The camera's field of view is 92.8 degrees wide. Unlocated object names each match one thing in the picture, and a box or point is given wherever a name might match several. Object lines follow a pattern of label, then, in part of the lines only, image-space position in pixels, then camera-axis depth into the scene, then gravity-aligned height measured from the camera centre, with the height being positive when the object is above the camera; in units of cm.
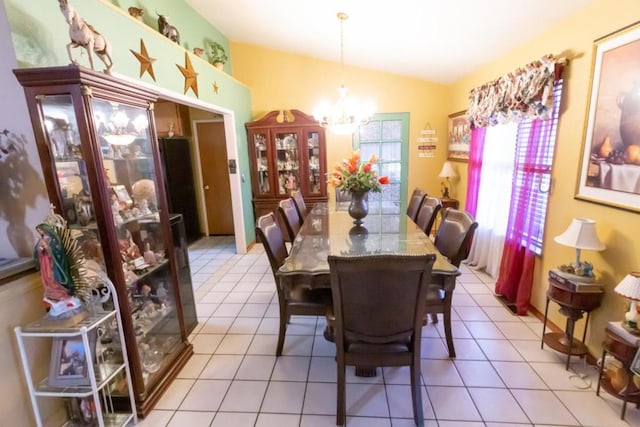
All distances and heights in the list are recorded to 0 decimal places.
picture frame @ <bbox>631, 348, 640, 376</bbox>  145 -104
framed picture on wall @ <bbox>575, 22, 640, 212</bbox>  163 +10
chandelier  292 +37
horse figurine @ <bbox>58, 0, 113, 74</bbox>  134 +58
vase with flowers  250 -23
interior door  497 -32
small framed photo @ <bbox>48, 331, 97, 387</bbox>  142 -93
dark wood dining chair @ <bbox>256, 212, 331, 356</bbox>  200 -94
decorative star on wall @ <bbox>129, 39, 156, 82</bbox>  222 +73
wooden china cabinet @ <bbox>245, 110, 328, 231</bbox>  443 -5
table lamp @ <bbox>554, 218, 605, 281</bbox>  180 -57
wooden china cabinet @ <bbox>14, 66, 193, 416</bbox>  137 -17
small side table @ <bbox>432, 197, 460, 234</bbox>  418 -73
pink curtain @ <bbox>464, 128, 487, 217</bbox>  340 -22
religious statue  131 -45
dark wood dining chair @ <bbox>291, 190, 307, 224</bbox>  318 -54
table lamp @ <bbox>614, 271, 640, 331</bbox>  148 -72
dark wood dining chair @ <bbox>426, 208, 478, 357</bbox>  196 -72
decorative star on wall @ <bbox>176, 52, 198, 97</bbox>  289 +79
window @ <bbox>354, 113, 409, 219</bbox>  456 +9
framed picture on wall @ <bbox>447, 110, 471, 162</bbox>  384 +15
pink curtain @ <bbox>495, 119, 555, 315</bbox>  243 -57
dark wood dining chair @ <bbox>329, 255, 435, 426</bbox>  135 -75
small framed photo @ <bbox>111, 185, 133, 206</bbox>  168 -19
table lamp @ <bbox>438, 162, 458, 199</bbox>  417 -31
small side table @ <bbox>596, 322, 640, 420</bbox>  152 -105
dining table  177 -64
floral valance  220 +44
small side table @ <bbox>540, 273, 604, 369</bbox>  185 -97
